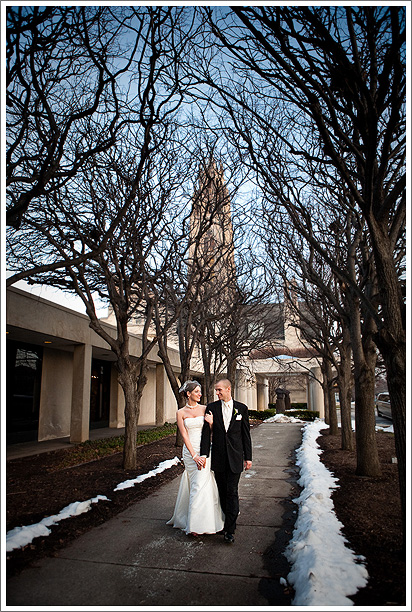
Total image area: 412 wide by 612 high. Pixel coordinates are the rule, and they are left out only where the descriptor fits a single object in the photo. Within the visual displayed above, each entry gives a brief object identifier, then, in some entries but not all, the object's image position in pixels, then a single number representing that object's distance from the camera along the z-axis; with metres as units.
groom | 4.95
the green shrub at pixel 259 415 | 29.64
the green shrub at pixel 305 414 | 28.59
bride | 4.88
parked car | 25.87
